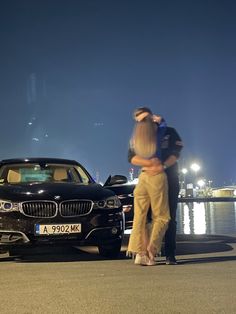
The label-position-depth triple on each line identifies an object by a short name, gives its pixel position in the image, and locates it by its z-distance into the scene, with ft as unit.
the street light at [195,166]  268.00
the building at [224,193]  399.44
